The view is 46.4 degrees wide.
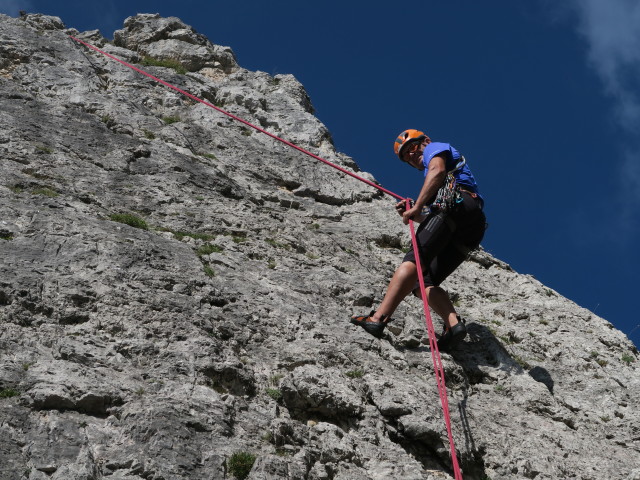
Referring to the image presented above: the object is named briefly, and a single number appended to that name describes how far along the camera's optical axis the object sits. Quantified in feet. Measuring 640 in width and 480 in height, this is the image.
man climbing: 30.45
